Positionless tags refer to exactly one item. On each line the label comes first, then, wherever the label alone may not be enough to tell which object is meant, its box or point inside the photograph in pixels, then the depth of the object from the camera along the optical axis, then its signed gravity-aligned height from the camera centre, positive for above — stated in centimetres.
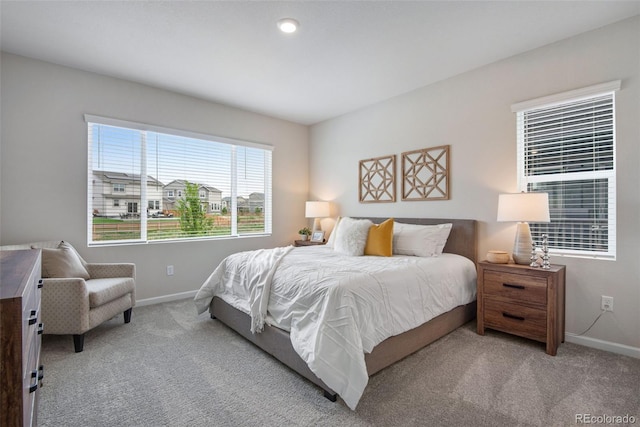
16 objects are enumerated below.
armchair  242 -66
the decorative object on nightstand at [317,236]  468 -34
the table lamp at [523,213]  251 +2
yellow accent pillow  314 -27
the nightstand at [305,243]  462 -44
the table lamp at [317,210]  470 +6
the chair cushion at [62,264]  260 -45
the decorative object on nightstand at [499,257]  273 -37
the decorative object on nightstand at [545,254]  255 -33
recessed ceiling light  241 +152
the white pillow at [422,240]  319 -27
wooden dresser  76 -37
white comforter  179 -61
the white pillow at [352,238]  318 -25
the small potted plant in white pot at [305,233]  495 -31
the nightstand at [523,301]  241 -72
